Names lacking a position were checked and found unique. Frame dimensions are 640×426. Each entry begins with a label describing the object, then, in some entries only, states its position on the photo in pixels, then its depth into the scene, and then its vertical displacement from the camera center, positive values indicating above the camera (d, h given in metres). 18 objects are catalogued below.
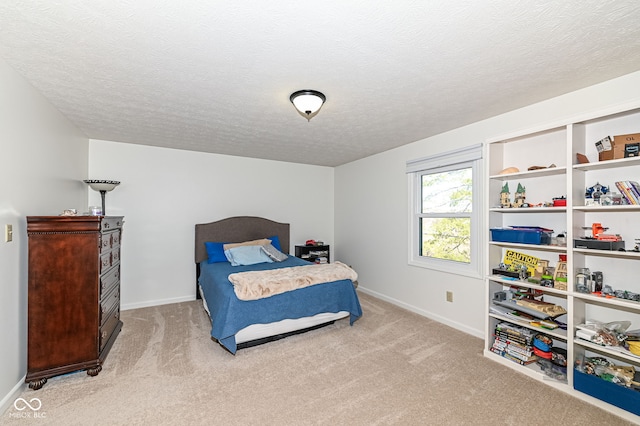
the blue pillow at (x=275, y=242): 4.87 -0.49
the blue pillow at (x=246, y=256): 4.11 -0.63
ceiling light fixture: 2.34 +0.93
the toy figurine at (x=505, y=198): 2.75 +0.16
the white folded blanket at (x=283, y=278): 2.80 -0.70
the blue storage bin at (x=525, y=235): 2.49 -0.18
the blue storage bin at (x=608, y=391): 1.88 -1.21
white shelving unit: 2.13 -0.03
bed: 2.71 -0.99
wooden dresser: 2.22 -0.68
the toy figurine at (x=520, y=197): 2.69 +0.17
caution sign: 2.67 -0.44
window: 3.31 +0.04
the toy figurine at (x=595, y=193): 2.18 +0.17
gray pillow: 4.34 -0.62
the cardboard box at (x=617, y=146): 2.01 +0.50
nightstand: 5.24 -0.74
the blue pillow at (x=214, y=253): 4.31 -0.61
